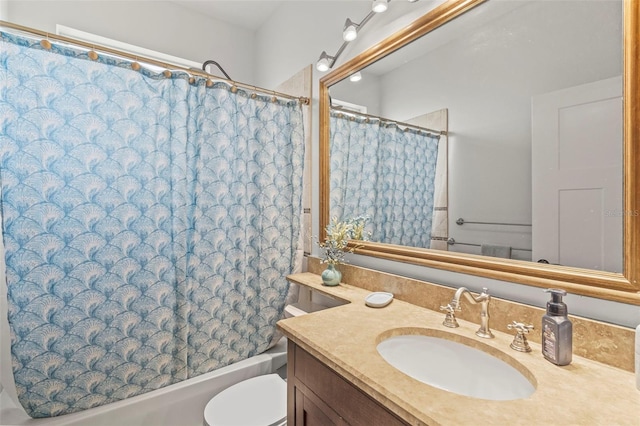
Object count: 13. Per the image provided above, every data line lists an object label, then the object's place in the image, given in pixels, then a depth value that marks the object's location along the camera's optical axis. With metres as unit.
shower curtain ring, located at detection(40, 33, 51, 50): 1.21
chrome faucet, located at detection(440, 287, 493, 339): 0.88
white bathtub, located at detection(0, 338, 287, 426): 1.33
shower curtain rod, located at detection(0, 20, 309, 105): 1.18
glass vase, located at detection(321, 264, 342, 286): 1.46
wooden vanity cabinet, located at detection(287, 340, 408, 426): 0.68
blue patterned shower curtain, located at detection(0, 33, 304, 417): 1.22
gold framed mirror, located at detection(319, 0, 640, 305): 0.71
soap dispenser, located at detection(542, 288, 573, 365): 0.71
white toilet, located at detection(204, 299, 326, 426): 1.21
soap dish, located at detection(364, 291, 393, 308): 1.14
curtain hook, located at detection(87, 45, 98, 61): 1.31
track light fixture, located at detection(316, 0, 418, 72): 1.28
